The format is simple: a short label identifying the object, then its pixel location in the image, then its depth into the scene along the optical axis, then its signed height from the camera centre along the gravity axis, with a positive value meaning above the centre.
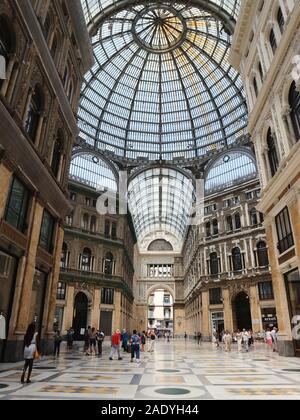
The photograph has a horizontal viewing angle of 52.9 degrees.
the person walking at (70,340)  26.29 -1.01
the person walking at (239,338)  24.58 -0.72
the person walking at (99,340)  20.23 -0.79
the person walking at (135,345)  16.47 -0.87
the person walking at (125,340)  23.18 -0.86
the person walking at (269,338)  24.59 -0.71
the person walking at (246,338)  24.36 -0.69
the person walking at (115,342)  17.00 -0.74
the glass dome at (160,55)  41.44 +38.57
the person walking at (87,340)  21.66 -0.83
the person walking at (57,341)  17.78 -0.74
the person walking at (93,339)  20.92 -0.74
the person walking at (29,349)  8.46 -0.58
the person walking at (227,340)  24.08 -0.84
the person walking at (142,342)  25.24 -1.12
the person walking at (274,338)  23.62 -0.68
